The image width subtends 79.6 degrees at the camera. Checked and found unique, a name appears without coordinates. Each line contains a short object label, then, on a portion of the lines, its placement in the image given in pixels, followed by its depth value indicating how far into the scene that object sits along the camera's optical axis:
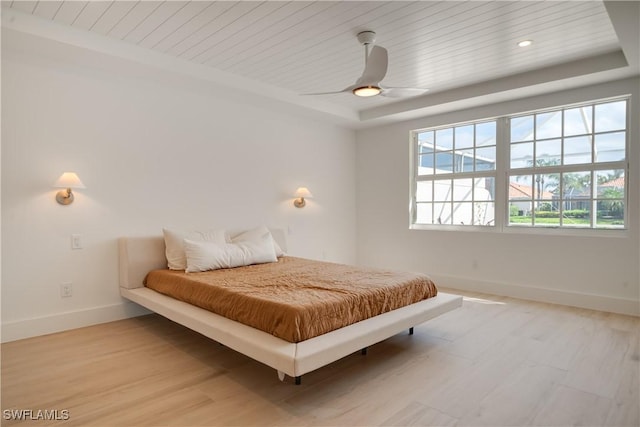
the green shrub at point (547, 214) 4.50
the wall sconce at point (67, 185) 3.25
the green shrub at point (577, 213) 4.29
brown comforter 2.35
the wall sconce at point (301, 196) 5.21
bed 2.14
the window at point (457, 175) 5.05
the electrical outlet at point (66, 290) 3.43
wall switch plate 3.48
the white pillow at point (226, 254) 3.60
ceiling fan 2.96
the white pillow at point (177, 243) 3.71
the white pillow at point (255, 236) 4.33
